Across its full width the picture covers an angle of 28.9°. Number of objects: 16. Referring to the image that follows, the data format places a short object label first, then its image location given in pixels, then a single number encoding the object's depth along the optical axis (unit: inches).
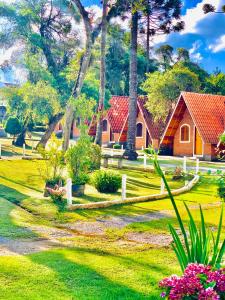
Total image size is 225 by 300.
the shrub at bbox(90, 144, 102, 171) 953.0
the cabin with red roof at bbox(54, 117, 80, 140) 2484.6
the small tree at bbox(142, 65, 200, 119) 1608.0
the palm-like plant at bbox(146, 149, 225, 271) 181.0
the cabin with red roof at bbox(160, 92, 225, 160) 1359.5
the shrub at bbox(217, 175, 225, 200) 569.5
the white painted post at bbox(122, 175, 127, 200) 596.7
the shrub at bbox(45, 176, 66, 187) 637.3
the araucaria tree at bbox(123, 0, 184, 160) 1218.0
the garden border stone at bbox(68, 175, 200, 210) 542.9
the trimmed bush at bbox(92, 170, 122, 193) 683.4
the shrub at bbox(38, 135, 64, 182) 638.5
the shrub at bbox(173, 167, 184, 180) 848.1
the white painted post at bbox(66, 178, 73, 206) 541.0
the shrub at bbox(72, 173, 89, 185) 642.8
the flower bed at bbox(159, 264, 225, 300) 154.2
